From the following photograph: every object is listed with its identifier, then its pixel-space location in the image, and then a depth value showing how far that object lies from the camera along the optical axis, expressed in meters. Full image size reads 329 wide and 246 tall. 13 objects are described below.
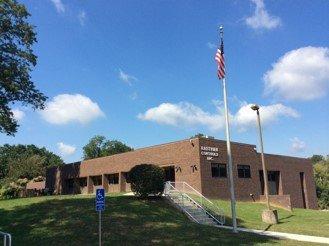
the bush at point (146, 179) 28.02
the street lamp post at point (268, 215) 27.04
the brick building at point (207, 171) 36.84
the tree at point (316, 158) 143.38
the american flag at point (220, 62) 23.00
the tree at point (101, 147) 109.56
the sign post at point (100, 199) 14.72
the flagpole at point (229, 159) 21.06
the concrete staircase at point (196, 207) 25.89
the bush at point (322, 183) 70.96
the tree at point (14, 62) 28.28
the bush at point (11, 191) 48.62
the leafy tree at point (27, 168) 68.88
